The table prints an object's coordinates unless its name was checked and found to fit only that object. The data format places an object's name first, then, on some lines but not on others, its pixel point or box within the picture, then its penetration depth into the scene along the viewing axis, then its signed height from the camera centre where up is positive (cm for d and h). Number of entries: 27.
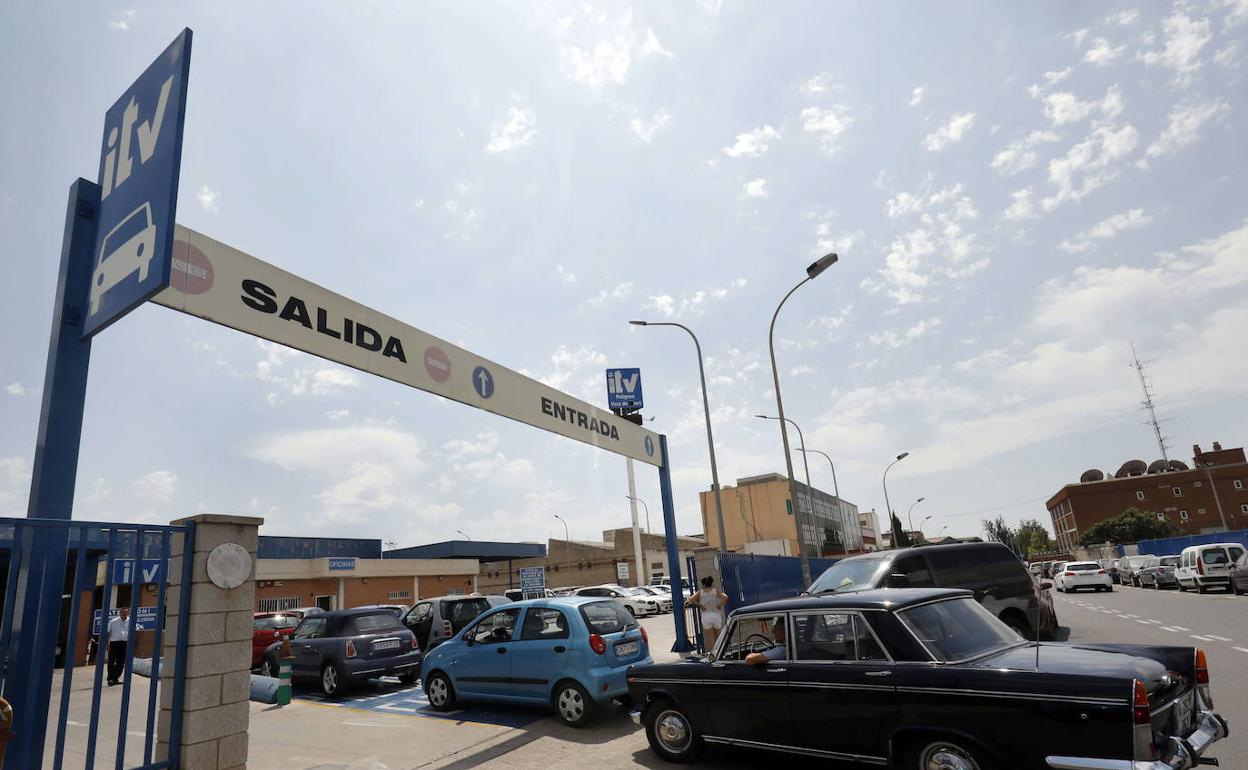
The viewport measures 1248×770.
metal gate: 419 -1
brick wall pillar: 512 -43
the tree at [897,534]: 4725 +99
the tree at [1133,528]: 7931 -4
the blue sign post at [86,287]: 445 +230
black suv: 1105 -48
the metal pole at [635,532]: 4481 +243
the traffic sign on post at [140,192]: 477 +298
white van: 2392 -144
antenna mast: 9500 +1324
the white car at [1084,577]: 2939 -187
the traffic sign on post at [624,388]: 1884 +497
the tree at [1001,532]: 11446 +118
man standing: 1479 -69
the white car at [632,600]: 2853 -129
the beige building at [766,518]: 6250 +393
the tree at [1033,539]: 10606 -38
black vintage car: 418 -103
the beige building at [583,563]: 5556 +100
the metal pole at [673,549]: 1280 +35
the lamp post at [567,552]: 5806 +191
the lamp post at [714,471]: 1988 +261
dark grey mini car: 1170 -95
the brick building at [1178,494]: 8550 +399
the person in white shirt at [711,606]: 1120 -69
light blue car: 839 -101
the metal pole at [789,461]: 1742 +252
